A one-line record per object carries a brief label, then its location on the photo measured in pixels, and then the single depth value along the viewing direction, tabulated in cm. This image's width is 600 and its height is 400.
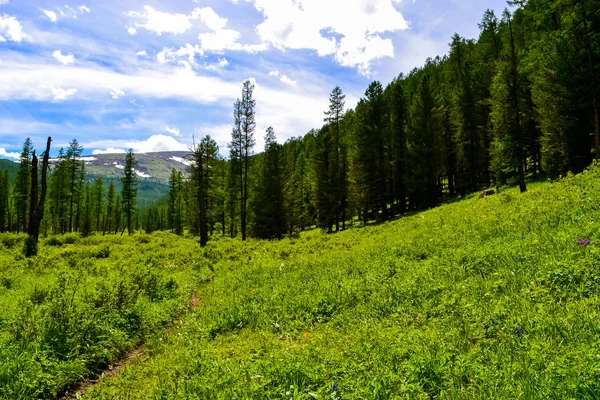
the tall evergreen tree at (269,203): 4197
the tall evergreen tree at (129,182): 6819
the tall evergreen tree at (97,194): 8569
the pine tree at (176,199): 7900
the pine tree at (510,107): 2694
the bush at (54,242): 3337
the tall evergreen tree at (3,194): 7744
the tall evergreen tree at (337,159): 4147
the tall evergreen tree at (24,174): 6209
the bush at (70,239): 3488
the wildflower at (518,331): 429
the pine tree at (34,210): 2221
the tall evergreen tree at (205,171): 3103
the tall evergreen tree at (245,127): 3706
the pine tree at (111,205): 9114
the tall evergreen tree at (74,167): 6381
